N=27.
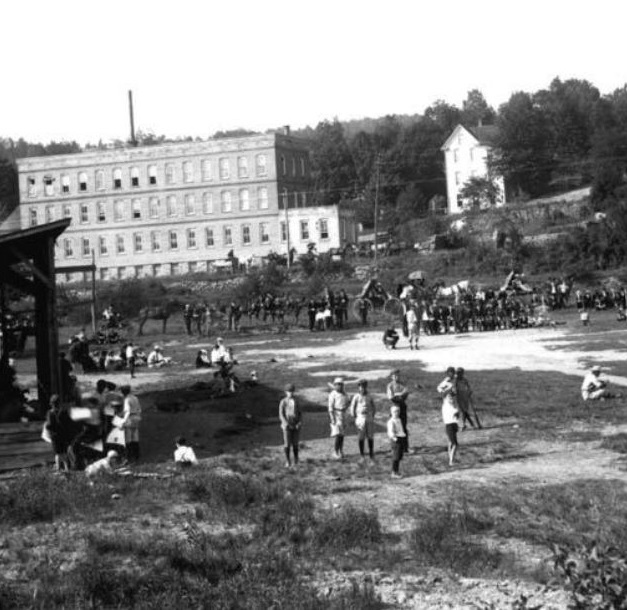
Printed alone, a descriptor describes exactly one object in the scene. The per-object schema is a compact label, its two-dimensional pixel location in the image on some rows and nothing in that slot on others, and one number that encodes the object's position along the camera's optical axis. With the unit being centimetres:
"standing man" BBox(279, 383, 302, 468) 2002
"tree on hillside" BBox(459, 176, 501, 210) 9631
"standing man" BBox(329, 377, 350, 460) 2056
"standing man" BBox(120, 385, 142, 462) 2081
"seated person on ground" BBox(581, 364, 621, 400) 2635
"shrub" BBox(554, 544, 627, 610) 966
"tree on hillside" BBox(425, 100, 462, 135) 14775
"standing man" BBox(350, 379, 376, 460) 2036
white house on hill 10544
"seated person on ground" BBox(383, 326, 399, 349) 4134
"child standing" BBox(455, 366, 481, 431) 2256
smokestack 10808
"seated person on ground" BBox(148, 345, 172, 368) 4041
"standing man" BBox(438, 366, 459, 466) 1991
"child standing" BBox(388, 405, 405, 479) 1894
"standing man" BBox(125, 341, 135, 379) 3701
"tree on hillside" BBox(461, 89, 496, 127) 15880
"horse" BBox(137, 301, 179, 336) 5916
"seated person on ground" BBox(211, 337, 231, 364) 3353
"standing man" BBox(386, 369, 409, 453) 2014
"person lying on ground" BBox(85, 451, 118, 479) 1933
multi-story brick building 9312
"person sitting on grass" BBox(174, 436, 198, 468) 2061
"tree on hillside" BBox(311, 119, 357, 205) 12962
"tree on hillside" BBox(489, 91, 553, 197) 10144
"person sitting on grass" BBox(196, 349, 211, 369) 3825
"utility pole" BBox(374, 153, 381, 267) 7978
